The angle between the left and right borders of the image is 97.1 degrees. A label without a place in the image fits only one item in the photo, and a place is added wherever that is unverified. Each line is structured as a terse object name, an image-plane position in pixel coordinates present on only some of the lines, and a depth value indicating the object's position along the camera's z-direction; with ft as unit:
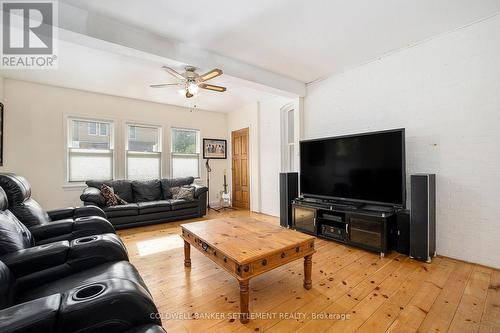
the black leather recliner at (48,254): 4.50
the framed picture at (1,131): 12.07
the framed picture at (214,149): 20.34
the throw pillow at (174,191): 16.14
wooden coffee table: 5.60
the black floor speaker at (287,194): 13.32
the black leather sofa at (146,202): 12.98
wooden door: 19.33
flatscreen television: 9.14
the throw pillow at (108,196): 13.30
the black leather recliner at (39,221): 6.39
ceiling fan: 10.06
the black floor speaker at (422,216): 8.37
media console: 9.20
